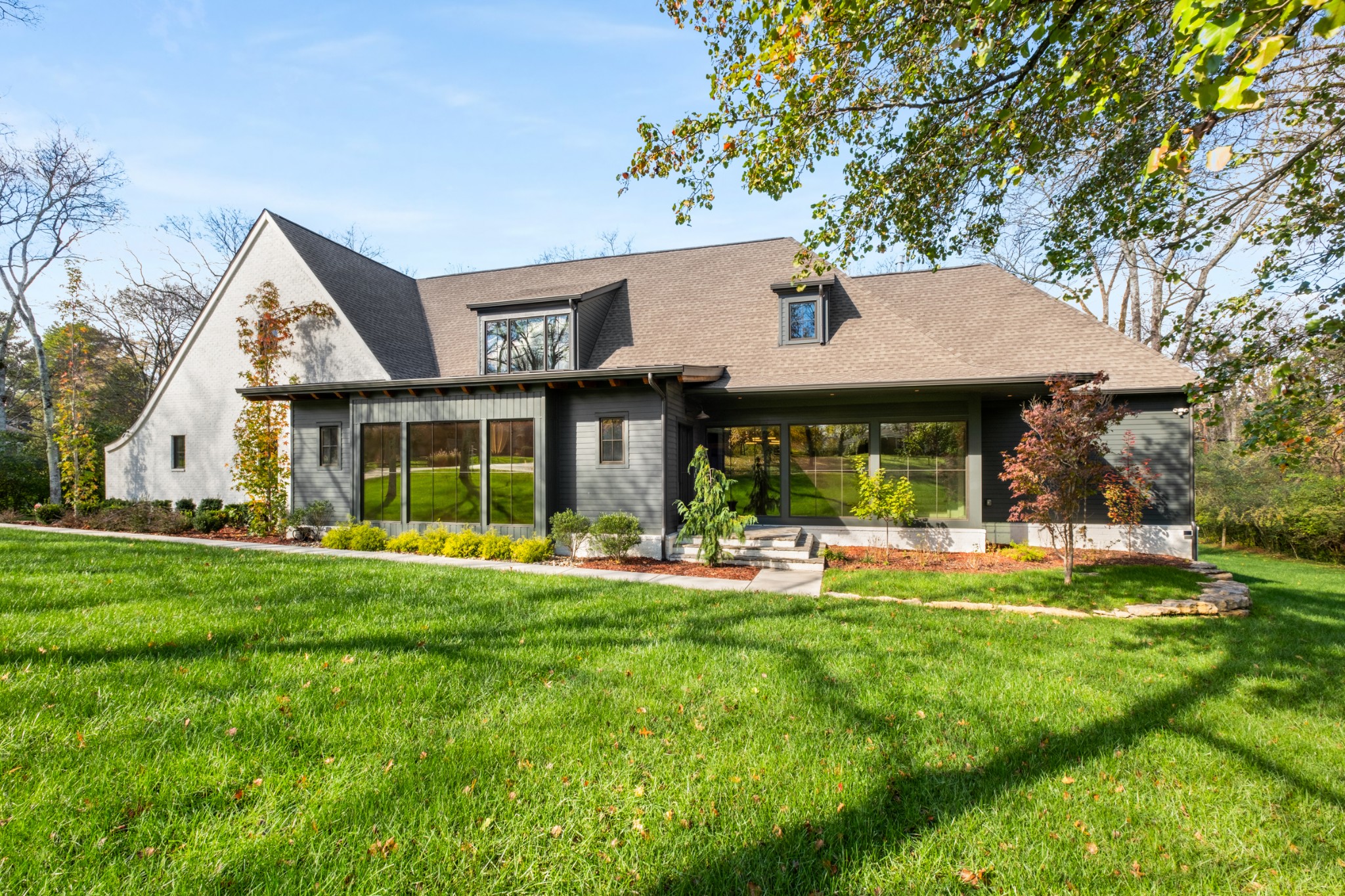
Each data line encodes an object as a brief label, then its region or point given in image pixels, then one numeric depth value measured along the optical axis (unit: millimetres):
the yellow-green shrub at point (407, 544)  11172
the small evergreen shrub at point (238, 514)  14031
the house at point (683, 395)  11164
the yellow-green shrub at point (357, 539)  11344
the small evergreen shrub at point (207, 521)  13703
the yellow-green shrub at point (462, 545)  10609
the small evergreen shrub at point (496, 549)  10436
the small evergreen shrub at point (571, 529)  10328
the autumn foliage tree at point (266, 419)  13633
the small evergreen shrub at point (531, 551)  10141
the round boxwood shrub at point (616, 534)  10172
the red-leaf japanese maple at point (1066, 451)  8039
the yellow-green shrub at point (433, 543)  10867
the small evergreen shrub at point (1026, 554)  10516
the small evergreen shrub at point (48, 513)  15375
